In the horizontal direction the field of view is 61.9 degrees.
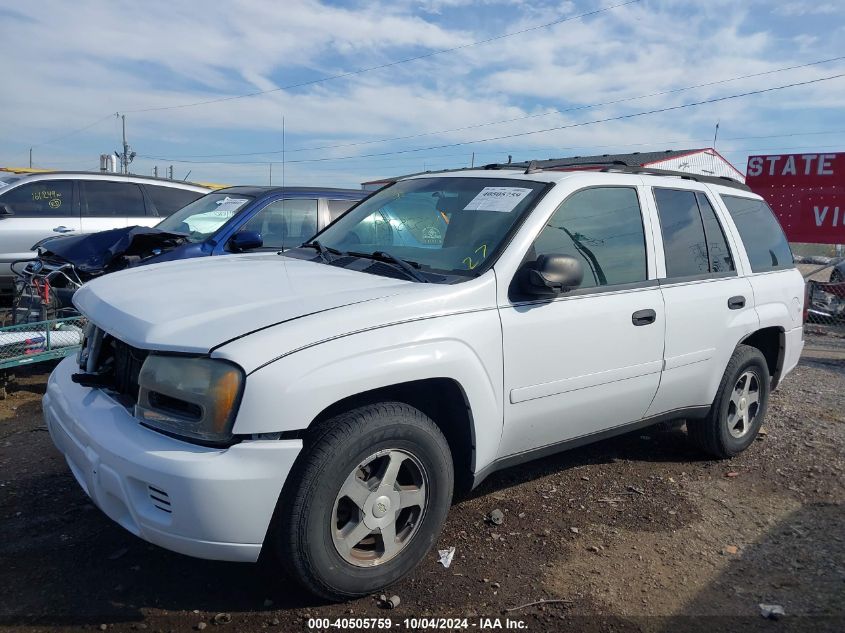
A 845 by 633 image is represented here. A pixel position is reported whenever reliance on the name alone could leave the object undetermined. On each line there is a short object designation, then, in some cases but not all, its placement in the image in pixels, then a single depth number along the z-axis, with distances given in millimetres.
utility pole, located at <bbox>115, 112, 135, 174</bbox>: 50662
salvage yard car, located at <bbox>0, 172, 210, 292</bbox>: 8727
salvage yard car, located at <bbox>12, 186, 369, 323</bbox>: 5867
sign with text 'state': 10570
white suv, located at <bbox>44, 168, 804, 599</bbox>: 2514
